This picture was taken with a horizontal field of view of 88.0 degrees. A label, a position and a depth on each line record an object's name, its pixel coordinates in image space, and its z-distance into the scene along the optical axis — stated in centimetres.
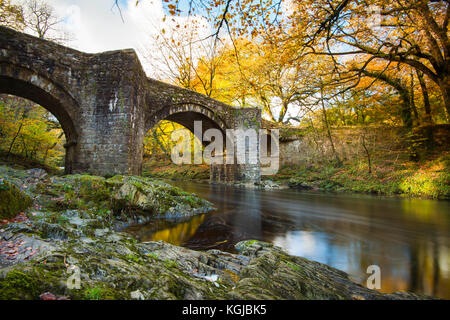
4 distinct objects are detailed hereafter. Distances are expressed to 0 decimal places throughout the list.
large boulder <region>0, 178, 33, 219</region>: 312
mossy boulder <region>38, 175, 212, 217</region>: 483
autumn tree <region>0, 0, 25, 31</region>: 1103
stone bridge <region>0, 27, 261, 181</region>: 708
